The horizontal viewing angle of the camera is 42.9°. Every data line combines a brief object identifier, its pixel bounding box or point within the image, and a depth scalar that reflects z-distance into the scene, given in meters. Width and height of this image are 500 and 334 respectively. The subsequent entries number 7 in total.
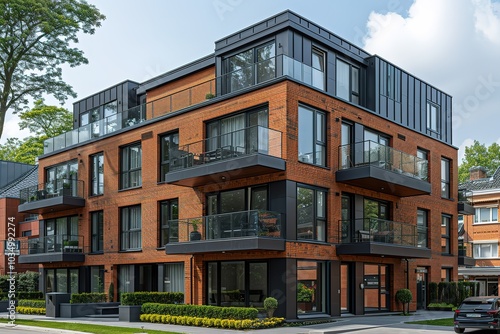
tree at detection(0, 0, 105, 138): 29.67
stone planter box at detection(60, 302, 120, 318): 28.86
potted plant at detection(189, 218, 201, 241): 25.60
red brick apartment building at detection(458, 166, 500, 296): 48.22
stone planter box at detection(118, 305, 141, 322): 25.92
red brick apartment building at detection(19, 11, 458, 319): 24.27
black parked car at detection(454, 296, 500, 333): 19.97
